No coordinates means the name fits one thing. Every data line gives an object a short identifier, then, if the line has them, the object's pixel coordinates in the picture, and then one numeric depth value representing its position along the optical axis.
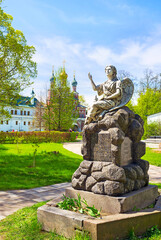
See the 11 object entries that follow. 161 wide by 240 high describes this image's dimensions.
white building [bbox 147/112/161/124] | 27.35
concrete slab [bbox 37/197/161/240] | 3.09
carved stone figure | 3.88
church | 58.47
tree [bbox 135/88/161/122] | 29.66
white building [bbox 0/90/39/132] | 59.66
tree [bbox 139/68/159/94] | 36.38
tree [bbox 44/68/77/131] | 28.95
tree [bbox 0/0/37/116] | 10.44
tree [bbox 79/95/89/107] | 59.50
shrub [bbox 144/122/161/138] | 25.95
